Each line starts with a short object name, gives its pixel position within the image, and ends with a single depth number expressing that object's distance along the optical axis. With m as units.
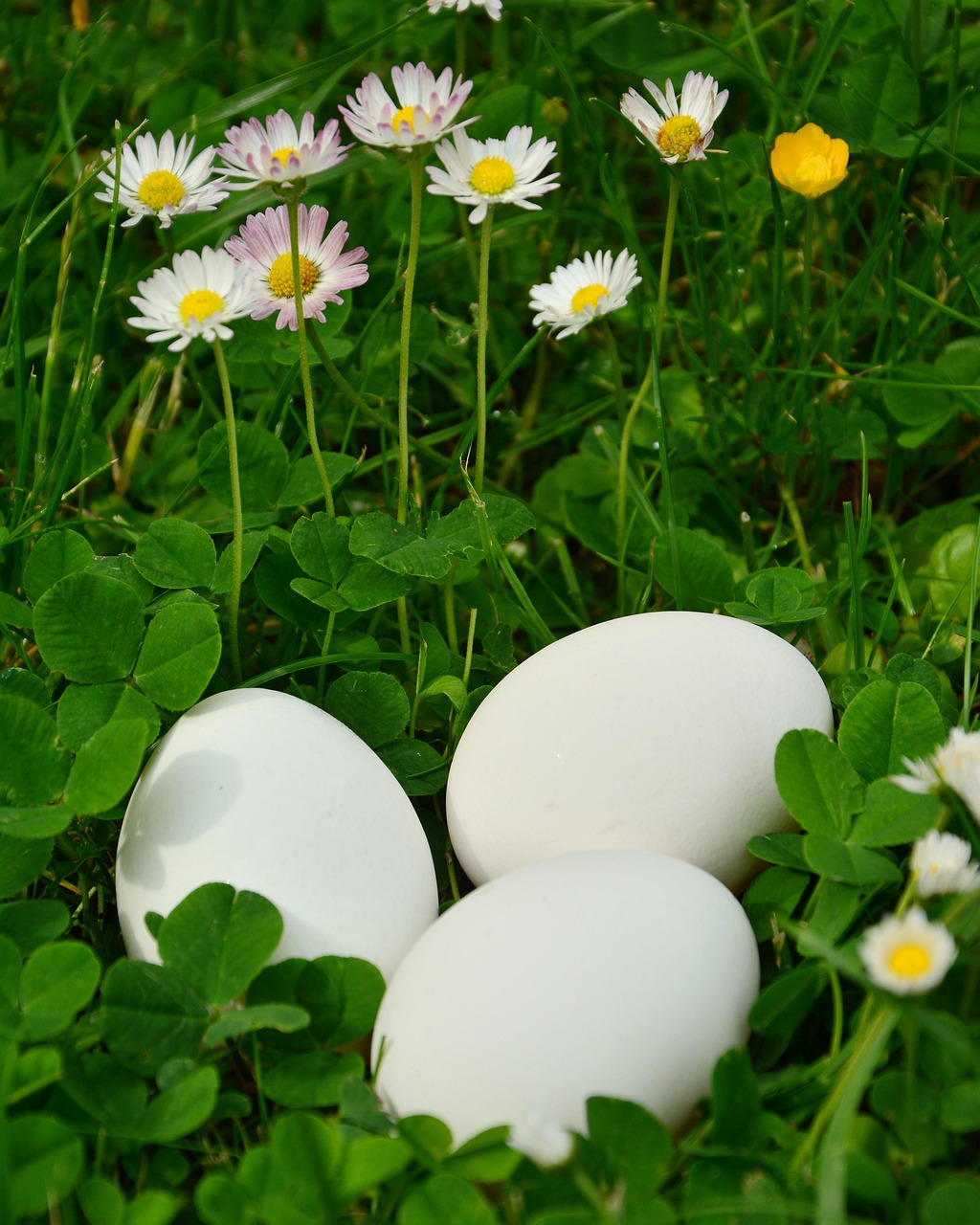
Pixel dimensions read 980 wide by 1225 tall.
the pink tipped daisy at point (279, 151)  0.48
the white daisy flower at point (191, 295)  0.49
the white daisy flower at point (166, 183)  0.52
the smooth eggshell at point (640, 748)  0.49
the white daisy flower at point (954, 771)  0.45
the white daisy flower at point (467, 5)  0.53
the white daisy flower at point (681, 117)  0.52
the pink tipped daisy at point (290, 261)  0.52
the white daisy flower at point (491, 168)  0.51
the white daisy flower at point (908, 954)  0.43
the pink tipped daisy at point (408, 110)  0.49
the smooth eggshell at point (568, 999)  0.46
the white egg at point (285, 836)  0.48
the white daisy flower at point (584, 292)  0.52
